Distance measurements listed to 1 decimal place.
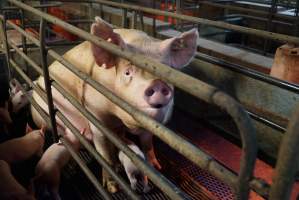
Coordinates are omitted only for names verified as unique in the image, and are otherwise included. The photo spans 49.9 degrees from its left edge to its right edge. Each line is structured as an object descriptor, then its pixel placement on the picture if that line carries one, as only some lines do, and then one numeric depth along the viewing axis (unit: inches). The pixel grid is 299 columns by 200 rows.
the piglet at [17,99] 125.0
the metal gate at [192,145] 31.9
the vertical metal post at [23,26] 130.2
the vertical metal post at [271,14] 193.1
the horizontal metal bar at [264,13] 186.1
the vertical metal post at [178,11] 183.3
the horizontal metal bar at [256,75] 74.6
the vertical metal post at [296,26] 191.4
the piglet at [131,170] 81.2
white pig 63.5
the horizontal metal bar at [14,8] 136.2
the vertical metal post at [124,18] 121.4
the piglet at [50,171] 86.0
